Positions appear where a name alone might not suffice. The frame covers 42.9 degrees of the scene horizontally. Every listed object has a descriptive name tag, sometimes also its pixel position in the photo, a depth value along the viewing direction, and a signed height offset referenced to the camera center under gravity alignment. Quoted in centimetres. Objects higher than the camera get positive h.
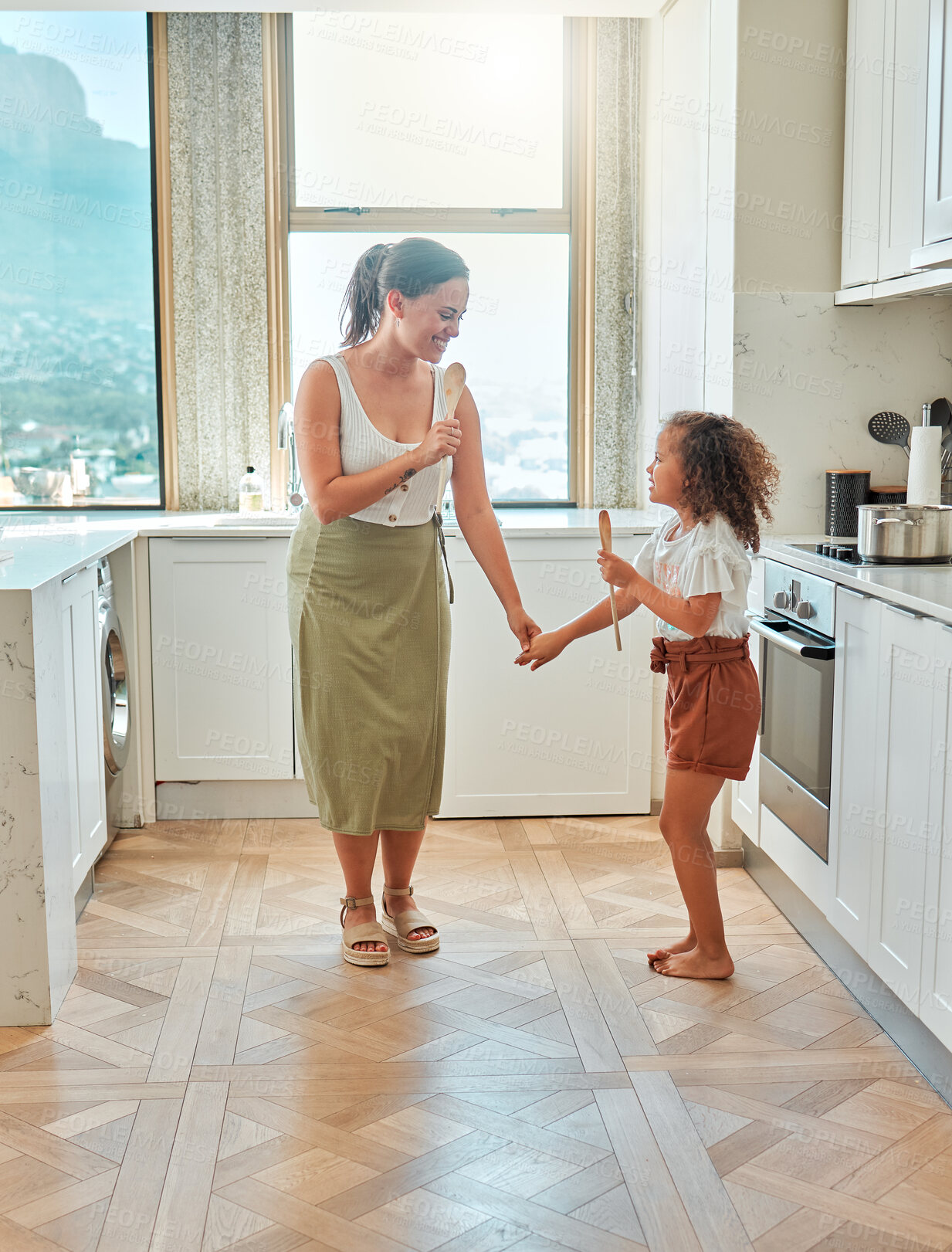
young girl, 221 -27
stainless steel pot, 236 -12
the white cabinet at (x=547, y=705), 340 -66
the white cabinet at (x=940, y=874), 187 -63
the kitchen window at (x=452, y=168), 387 +97
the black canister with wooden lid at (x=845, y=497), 293 -6
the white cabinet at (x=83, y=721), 257 -55
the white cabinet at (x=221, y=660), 339 -53
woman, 233 -18
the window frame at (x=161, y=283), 382 +59
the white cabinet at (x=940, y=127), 230 +66
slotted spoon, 300 +10
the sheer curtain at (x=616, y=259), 389 +69
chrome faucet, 374 +7
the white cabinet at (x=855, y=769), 219 -55
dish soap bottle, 376 -7
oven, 243 -49
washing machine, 312 -61
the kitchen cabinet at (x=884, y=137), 255 +73
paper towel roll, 267 +0
